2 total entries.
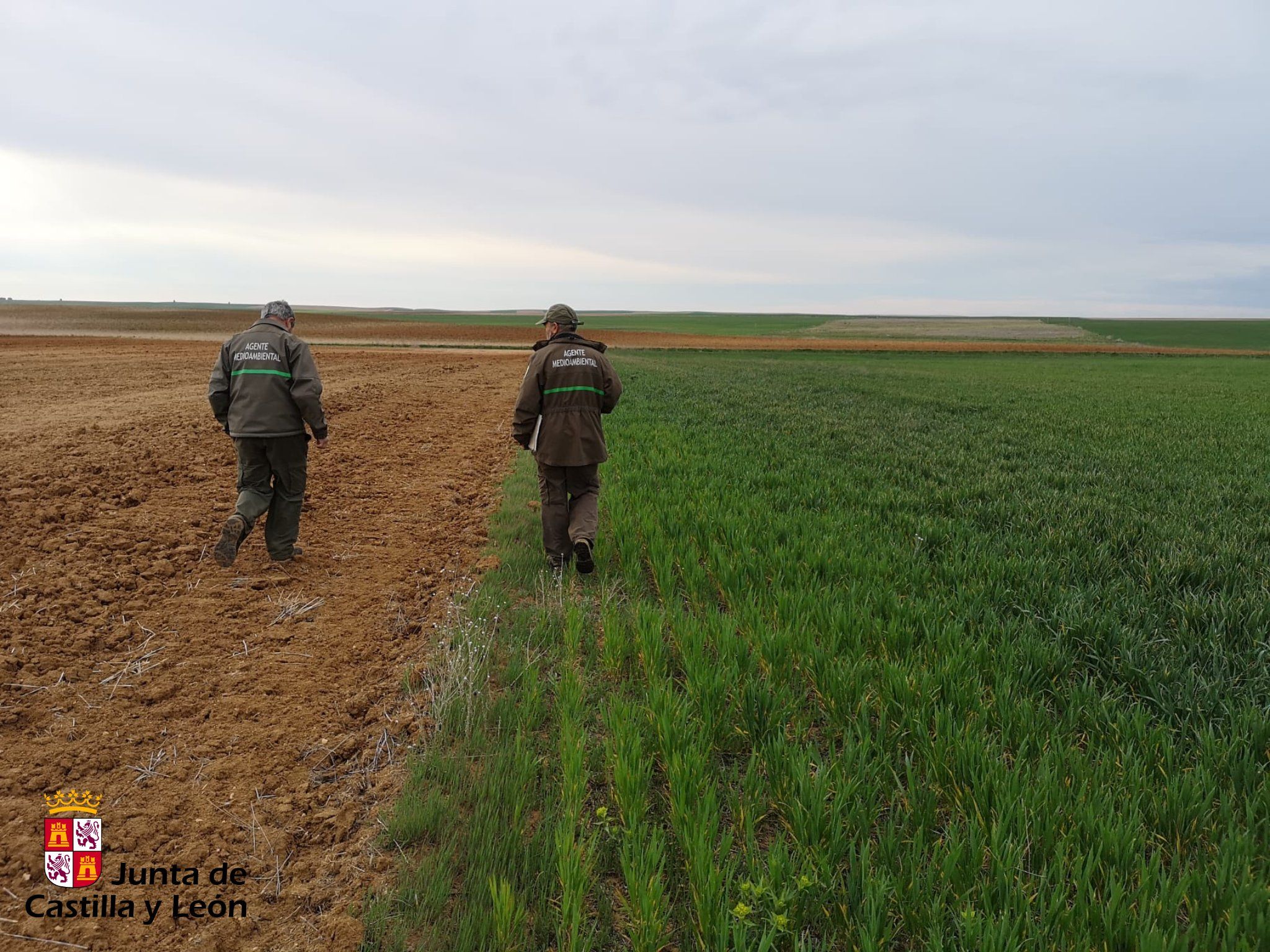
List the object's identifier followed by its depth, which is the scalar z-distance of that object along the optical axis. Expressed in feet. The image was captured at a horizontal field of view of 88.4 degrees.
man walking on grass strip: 19.19
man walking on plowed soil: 18.86
